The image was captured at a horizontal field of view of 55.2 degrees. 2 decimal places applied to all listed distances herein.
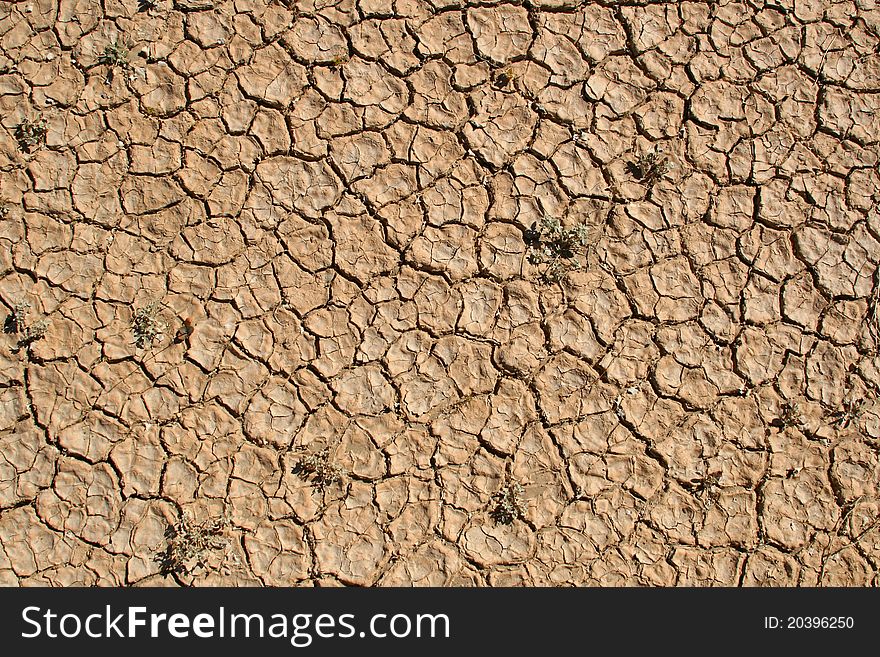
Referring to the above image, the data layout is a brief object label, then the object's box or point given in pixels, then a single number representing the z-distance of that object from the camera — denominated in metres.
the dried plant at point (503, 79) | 3.97
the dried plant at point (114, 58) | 3.88
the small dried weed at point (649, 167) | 3.91
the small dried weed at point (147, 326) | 3.68
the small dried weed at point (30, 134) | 3.82
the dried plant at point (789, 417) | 3.76
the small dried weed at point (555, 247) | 3.84
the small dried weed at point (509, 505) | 3.62
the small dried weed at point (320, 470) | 3.61
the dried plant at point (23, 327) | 3.67
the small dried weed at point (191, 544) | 3.52
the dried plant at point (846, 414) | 3.78
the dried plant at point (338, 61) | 3.95
